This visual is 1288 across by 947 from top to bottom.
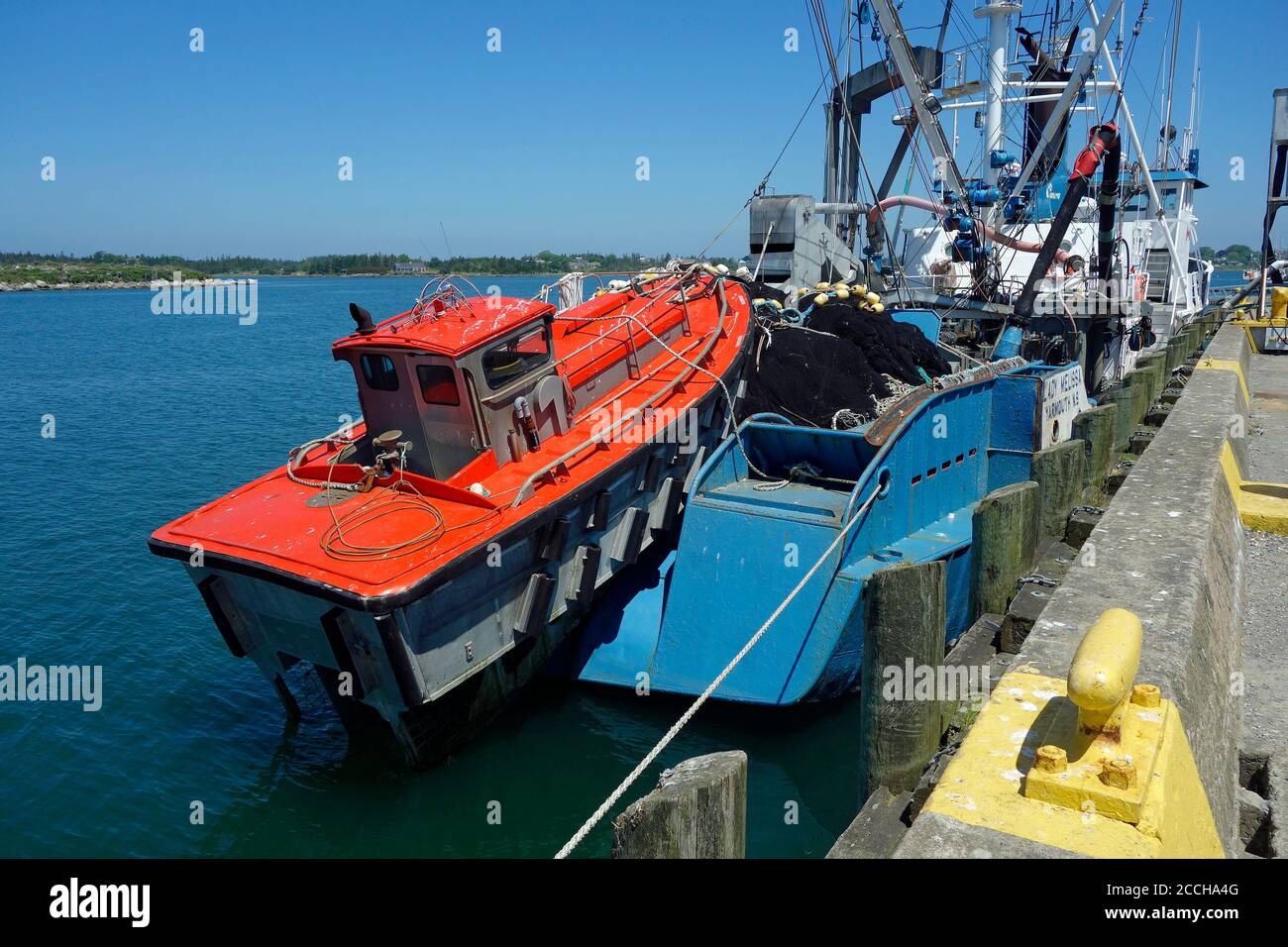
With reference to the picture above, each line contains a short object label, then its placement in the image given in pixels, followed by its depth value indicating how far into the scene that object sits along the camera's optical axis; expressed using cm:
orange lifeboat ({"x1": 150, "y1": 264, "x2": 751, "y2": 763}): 655
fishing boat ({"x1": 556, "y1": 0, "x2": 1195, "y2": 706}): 816
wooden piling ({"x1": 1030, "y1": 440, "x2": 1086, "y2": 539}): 687
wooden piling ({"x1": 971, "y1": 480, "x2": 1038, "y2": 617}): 582
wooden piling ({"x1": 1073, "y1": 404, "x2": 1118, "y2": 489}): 802
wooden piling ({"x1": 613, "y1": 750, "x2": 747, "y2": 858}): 309
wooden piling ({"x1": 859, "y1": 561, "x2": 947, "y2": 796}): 432
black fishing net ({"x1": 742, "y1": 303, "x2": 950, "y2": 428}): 1012
